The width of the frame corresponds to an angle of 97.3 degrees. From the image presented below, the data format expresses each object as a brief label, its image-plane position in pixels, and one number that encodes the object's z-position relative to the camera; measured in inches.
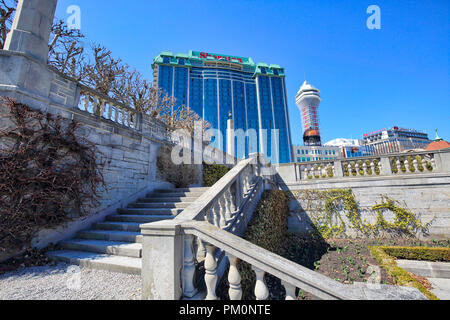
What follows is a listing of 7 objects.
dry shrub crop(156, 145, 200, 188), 298.8
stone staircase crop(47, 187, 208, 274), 129.9
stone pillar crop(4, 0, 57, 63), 172.9
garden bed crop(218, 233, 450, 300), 170.7
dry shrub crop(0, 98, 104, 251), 139.4
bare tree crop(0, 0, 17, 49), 320.8
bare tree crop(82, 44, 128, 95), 445.2
